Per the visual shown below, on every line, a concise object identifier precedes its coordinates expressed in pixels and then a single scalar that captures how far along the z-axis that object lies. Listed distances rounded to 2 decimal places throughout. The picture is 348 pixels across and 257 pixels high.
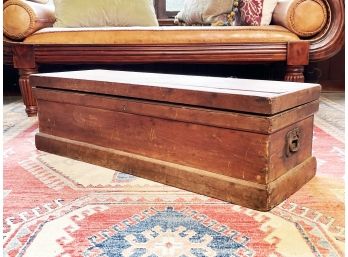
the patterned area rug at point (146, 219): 0.83
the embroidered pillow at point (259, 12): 2.19
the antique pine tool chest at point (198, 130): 0.98
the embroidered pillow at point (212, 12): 2.33
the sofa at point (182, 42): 1.99
